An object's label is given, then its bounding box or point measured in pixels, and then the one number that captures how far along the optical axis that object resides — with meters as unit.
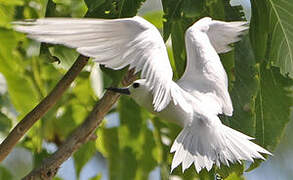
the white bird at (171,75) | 5.62
